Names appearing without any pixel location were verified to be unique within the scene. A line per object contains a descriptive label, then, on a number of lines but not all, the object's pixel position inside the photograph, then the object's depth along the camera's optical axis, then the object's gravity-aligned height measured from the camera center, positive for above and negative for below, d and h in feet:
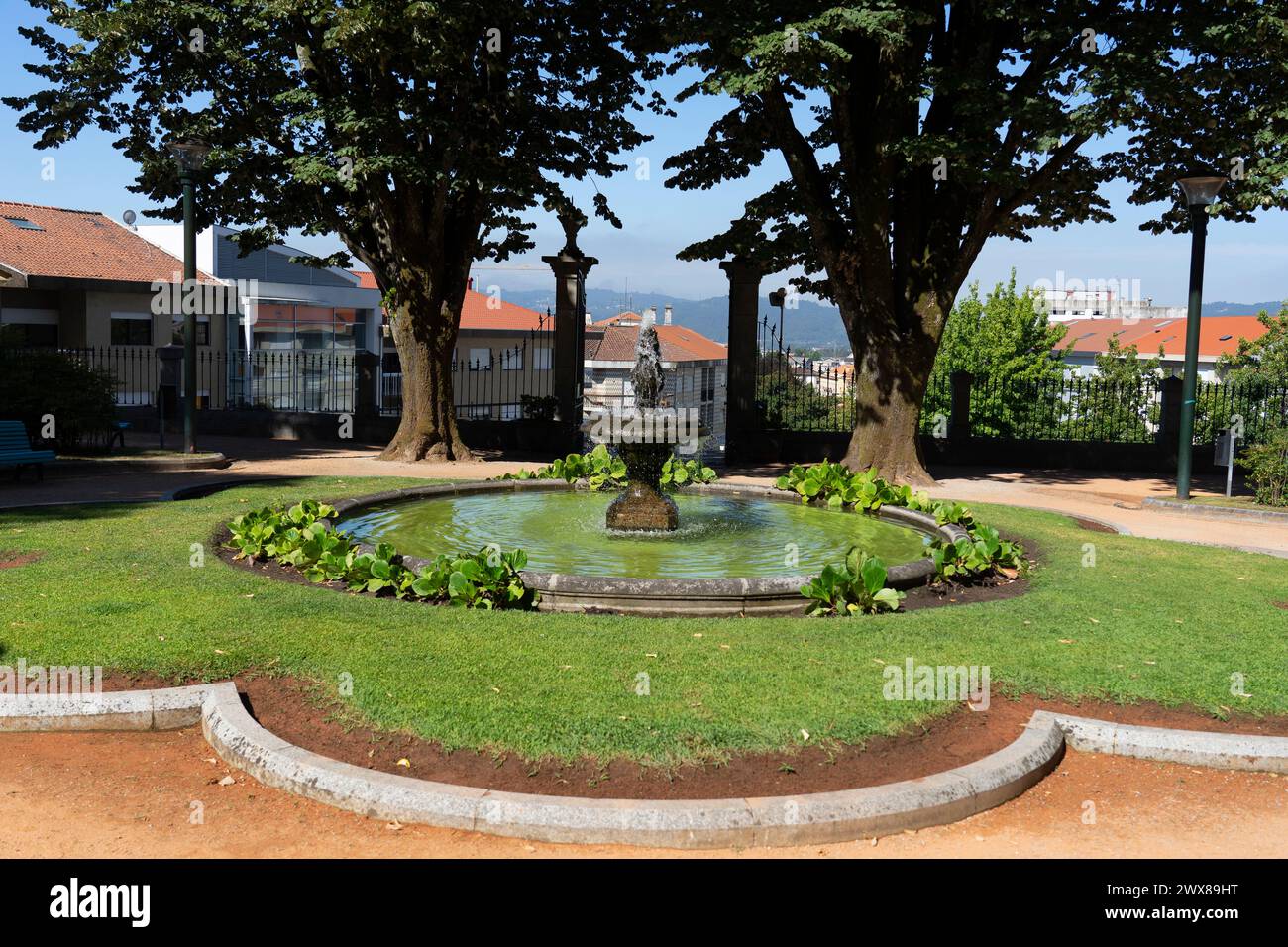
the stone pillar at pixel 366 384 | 78.69 +0.91
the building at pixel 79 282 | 106.22 +10.78
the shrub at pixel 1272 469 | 49.67 -2.45
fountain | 36.04 -2.10
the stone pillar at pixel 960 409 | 73.51 +0.06
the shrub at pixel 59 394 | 52.95 -0.25
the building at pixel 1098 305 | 436.35 +52.26
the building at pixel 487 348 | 139.85 +7.61
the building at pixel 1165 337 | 253.85 +21.62
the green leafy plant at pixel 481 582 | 25.23 -4.44
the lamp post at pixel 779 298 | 73.73 +7.68
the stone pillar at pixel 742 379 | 70.90 +1.75
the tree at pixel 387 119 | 55.67 +16.18
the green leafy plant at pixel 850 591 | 25.48 -4.48
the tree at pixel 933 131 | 49.01 +14.74
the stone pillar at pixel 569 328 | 74.95 +5.27
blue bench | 45.78 -2.66
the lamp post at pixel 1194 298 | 48.83 +5.63
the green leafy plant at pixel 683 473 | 44.80 -3.04
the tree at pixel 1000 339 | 175.11 +12.34
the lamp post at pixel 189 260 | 55.52 +7.26
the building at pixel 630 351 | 155.38 +9.69
